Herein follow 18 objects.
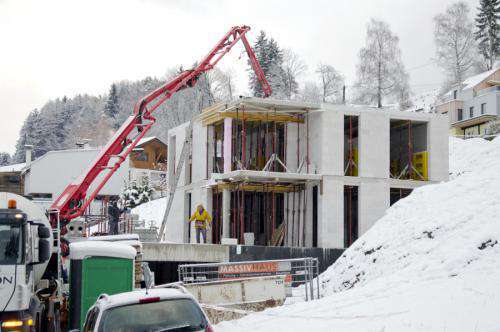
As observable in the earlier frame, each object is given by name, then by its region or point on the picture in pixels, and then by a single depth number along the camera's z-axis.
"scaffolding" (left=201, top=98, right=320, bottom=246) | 29.34
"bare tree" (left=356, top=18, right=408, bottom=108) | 67.69
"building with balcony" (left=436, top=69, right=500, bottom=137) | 67.19
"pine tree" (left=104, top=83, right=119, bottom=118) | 130.50
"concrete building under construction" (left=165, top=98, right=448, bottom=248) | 29.70
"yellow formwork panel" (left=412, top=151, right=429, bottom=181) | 32.66
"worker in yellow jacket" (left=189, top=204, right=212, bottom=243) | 26.91
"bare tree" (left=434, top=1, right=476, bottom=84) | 74.31
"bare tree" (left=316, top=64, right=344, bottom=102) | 88.25
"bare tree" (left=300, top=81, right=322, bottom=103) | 92.69
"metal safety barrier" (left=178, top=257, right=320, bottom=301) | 20.62
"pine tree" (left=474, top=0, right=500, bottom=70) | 85.31
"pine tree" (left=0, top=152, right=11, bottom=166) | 133.38
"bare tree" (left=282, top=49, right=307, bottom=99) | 85.50
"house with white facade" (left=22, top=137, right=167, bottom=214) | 52.02
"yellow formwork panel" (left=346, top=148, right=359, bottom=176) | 32.31
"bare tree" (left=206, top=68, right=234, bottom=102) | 85.62
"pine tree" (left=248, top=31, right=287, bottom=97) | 85.25
